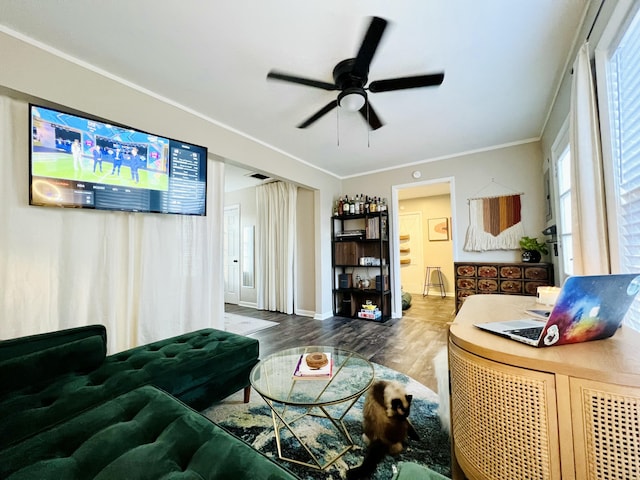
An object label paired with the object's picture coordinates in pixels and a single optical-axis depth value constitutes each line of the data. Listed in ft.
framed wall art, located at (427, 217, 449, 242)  20.67
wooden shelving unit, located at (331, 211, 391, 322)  14.37
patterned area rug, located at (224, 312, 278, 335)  12.32
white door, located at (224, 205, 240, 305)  18.92
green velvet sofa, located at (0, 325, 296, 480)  2.55
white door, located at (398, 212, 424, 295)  21.95
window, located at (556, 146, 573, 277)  8.05
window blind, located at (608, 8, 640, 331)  3.87
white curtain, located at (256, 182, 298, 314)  15.87
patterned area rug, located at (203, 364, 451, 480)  4.31
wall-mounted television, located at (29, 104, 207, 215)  5.87
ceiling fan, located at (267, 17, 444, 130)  5.26
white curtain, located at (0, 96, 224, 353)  5.81
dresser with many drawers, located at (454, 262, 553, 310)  10.11
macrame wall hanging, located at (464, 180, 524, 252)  11.61
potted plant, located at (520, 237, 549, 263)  10.74
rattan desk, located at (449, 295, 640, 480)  2.16
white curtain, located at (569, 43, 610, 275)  4.56
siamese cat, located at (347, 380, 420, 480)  4.50
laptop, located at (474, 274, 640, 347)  2.57
